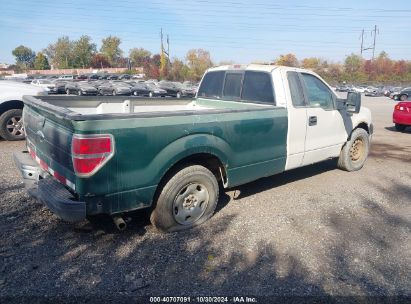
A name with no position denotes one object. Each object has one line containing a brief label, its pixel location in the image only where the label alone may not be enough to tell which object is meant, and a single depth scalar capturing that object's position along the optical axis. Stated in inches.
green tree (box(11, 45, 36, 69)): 5149.1
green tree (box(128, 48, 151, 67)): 4068.2
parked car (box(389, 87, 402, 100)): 1443.2
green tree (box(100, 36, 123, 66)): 4030.5
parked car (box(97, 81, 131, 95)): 1189.0
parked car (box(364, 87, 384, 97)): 1951.8
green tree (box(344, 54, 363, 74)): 3586.6
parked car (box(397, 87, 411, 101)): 1343.5
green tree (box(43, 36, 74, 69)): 3922.2
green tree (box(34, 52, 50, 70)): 4175.7
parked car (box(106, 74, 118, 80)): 2104.0
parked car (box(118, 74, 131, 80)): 2220.2
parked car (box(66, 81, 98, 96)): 1163.9
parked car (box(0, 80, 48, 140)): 313.7
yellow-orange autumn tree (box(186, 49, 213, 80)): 2917.3
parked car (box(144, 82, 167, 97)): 1190.3
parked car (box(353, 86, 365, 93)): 2285.4
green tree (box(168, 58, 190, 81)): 2778.1
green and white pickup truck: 127.0
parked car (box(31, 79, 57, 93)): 1209.9
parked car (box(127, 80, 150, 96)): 1199.6
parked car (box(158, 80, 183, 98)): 1253.1
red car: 471.6
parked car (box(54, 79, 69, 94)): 1238.3
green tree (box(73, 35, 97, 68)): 3907.5
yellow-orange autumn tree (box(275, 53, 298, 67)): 3266.5
